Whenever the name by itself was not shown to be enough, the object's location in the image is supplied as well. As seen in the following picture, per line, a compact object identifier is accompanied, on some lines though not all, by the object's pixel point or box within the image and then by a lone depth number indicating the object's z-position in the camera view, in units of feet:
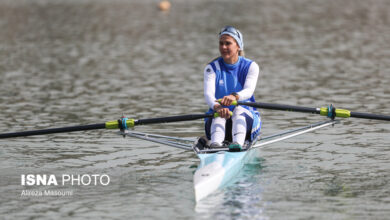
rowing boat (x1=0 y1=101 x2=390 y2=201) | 65.41
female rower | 74.74
